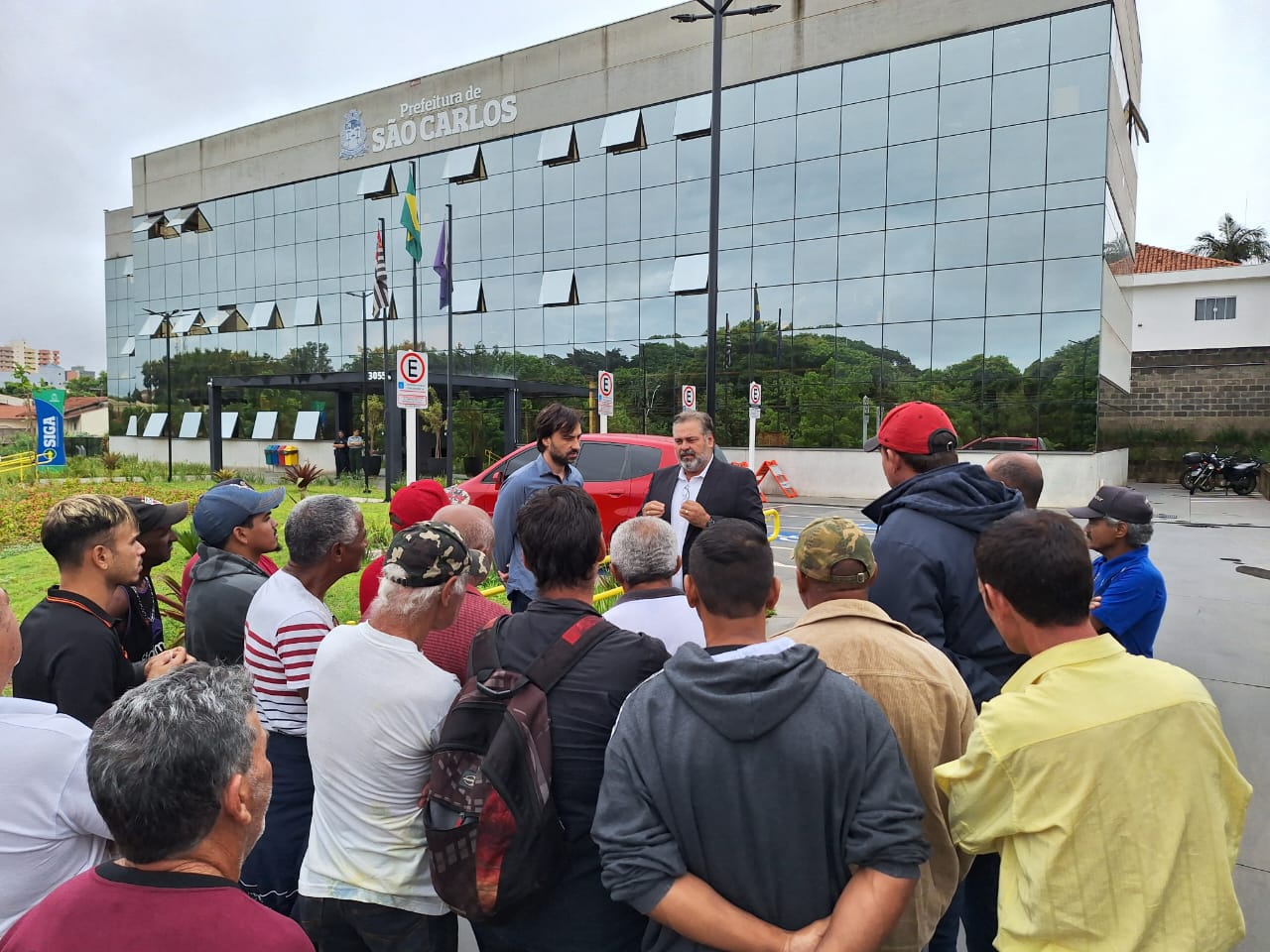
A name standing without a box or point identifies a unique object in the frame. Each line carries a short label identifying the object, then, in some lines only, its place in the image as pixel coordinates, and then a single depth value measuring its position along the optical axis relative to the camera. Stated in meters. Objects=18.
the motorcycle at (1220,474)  24.41
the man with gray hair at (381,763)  2.04
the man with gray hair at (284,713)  2.62
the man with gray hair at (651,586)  2.37
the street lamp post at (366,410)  22.99
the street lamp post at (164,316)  41.31
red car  10.15
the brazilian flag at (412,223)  17.02
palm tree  47.44
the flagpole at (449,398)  18.80
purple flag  20.27
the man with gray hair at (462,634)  2.46
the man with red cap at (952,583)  2.53
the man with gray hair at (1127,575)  3.61
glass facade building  21.73
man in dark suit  4.73
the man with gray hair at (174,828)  1.18
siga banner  22.50
